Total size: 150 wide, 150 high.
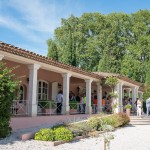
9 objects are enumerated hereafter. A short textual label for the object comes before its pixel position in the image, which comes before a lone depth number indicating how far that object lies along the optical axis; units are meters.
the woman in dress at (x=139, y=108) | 14.06
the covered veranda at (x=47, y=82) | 8.42
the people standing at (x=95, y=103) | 14.26
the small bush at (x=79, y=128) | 7.74
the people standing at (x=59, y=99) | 11.23
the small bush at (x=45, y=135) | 6.79
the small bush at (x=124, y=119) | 11.18
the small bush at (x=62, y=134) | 6.94
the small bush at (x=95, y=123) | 9.03
